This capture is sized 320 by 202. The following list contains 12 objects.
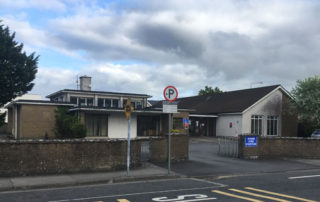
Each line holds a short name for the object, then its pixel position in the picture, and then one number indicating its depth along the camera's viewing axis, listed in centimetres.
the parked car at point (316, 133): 3024
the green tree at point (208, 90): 7523
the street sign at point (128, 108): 1209
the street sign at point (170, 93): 1253
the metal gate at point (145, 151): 1578
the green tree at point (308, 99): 3442
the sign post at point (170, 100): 1262
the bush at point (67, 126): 2527
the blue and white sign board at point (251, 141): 1809
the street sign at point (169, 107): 1267
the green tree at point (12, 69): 2466
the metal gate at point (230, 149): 1930
